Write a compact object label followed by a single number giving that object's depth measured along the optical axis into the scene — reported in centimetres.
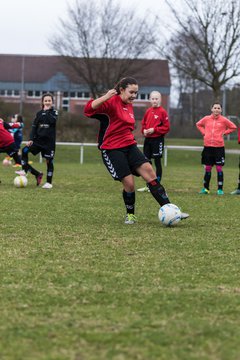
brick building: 7462
